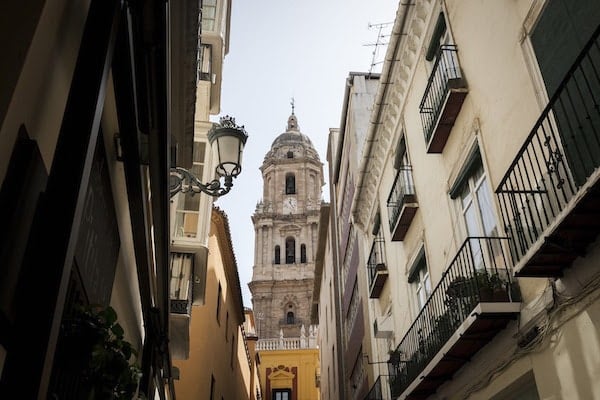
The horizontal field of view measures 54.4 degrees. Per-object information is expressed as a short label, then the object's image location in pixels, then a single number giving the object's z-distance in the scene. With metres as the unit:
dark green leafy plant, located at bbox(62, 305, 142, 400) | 3.08
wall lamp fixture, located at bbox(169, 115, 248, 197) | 7.50
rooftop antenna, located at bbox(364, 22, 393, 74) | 17.35
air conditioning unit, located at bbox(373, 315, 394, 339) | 13.67
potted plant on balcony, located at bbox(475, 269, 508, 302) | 7.07
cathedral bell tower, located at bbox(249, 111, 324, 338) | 56.25
